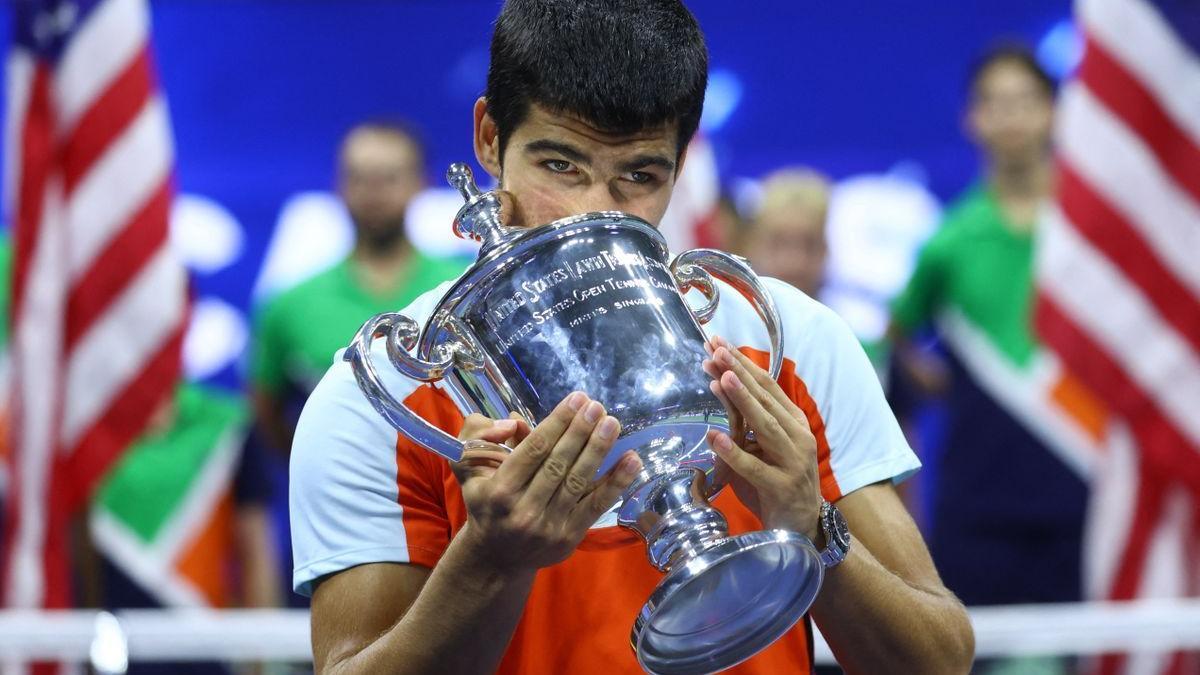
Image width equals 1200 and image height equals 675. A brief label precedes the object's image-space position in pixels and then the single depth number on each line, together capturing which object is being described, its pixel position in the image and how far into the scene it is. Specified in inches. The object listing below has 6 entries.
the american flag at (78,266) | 355.6
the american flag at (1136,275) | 359.9
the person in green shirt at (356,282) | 430.0
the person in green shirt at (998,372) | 403.5
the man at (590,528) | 146.6
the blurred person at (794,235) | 414.9
